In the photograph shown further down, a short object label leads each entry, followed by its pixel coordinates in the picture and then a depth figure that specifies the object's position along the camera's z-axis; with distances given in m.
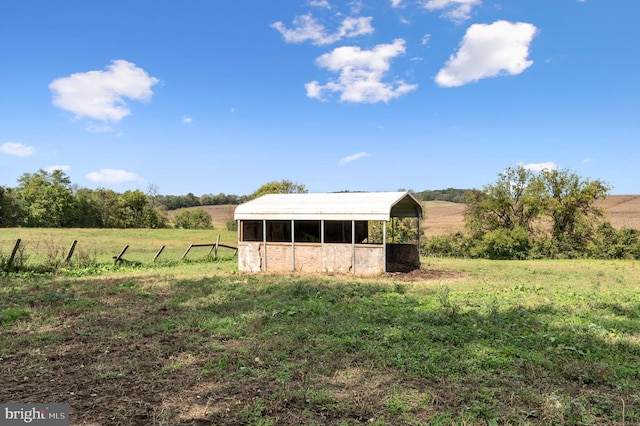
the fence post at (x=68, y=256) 15.31
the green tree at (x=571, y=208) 25.27
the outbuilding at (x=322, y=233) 14.57
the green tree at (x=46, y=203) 52.00
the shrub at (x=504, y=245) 25.48
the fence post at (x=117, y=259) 16.87
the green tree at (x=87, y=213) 55.78
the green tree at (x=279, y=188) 40.44
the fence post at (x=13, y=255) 13.80
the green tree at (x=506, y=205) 26.34
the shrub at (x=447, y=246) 27.39
